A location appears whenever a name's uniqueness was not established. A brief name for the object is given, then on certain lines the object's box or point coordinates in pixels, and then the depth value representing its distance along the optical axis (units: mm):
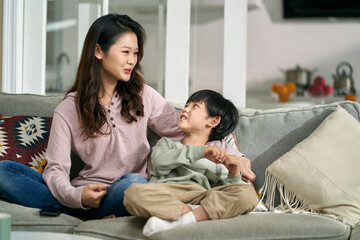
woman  3039
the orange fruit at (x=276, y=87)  7480
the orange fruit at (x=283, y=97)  7477
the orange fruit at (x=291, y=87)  7489
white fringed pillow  3084
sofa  2556
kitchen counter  7458
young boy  2600
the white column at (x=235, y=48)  4238
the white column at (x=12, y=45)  4585
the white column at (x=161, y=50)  4778
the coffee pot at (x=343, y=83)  7826
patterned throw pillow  3354
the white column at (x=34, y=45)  4610
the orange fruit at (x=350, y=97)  6786
